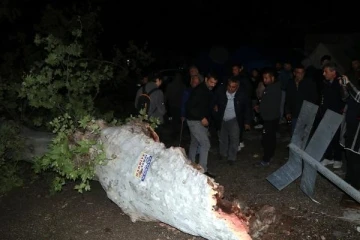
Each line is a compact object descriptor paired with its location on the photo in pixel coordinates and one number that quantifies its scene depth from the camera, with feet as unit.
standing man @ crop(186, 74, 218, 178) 18.51
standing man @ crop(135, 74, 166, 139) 20.54
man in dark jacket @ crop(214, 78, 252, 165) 19.61
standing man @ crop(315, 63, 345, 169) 17.95
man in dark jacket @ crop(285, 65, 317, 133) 19.31
